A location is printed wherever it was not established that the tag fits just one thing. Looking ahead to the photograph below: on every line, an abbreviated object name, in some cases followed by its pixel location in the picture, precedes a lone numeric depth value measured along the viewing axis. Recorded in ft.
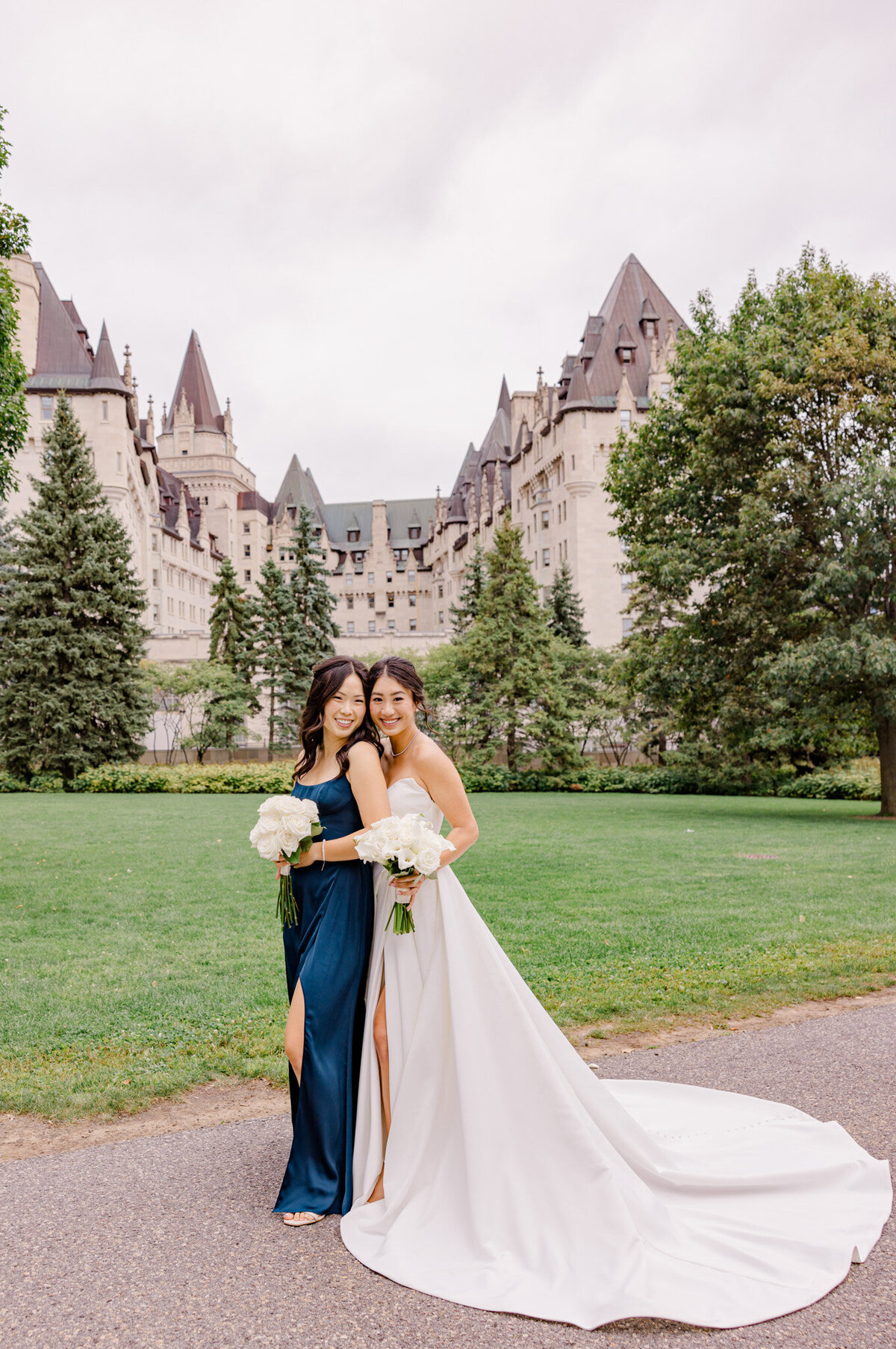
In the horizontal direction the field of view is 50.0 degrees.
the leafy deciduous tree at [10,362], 45.65
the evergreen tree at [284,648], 162.20
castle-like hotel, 205.16
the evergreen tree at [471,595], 160.86
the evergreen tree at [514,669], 126.41
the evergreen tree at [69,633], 121.90
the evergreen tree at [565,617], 170.71
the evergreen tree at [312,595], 167.12
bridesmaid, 13.12
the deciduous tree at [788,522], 71.00
